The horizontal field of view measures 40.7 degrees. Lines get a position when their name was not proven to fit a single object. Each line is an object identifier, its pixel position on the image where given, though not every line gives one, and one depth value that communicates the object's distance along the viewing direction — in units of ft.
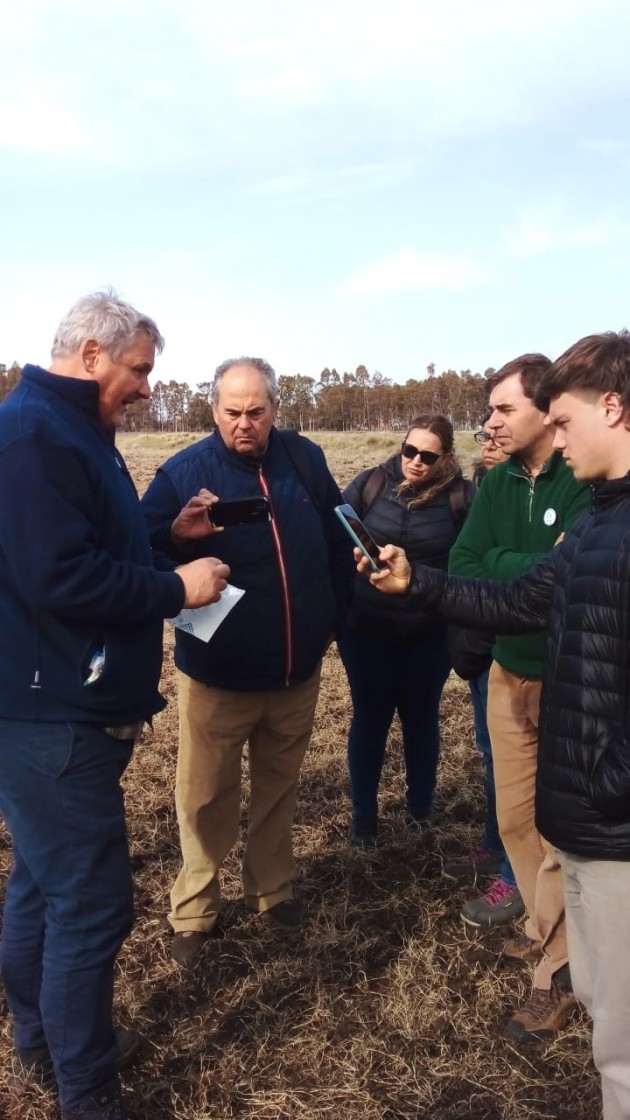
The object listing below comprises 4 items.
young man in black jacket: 6.77
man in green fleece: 10.43
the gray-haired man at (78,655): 7.42
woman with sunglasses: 13.67
